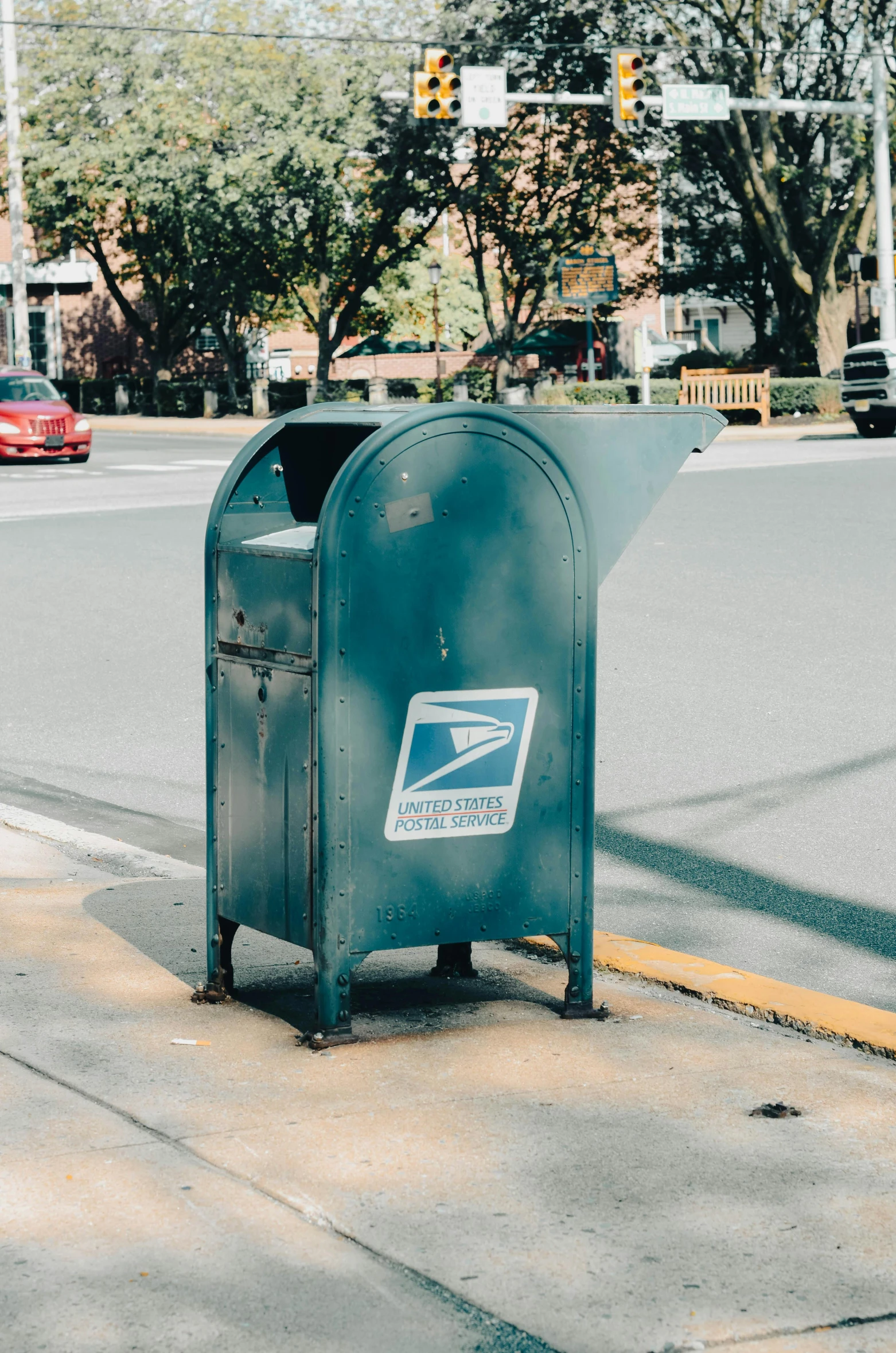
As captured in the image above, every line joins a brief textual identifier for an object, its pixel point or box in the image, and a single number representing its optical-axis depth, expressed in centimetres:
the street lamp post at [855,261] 3522
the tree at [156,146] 4388
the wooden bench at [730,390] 3434
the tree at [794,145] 3553
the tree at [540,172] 3881
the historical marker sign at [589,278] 4125
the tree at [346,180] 4231
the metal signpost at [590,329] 3875
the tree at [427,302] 5448
